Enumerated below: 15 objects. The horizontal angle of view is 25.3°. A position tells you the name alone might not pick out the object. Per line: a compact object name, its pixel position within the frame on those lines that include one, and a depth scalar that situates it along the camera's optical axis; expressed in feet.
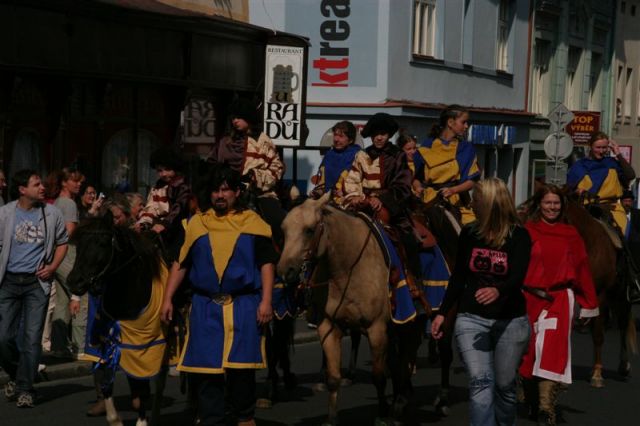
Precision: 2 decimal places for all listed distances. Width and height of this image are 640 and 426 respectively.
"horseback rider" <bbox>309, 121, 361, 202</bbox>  41.65
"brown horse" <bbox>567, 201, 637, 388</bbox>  46.21
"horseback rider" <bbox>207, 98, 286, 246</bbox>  40.98
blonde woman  30.32
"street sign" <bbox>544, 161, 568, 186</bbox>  93.50
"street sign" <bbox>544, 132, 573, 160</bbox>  93.86
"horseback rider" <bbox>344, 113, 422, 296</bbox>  38.60
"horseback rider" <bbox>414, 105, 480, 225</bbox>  45.32
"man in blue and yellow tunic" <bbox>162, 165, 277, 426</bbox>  30.66
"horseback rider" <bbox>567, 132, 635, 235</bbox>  53.06
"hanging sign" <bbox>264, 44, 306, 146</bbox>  78.23
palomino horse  35.81
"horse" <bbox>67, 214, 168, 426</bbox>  34.42
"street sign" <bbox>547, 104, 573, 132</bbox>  94.17
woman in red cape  37.63
